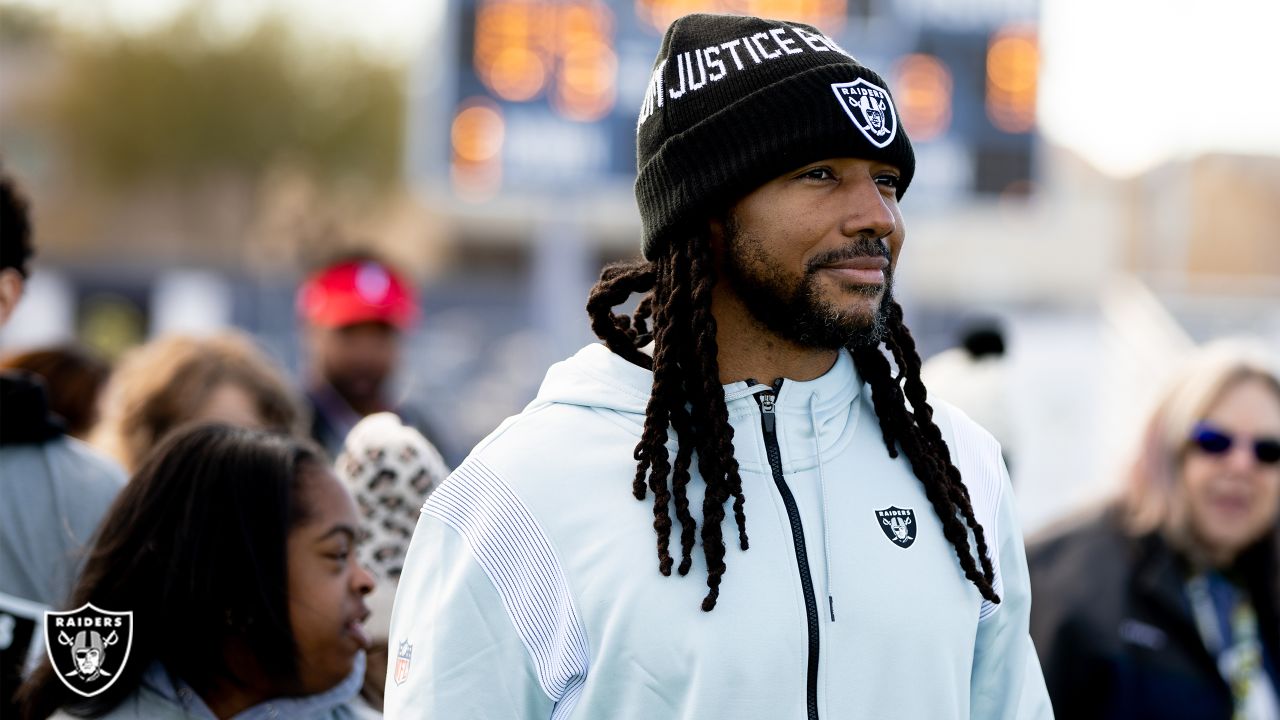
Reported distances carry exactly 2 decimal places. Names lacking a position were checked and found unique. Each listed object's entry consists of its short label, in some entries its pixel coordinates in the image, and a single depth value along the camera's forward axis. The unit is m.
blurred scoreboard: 9.61
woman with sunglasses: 3.76
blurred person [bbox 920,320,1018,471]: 4.35
